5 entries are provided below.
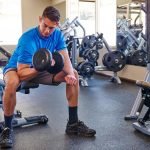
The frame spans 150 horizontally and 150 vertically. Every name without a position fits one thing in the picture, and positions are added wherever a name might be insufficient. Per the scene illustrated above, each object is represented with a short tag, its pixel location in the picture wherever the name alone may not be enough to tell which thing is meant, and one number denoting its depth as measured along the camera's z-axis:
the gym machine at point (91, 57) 5.30
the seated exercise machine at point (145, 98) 2.42
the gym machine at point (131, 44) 5.22
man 2.16
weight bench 2.53
